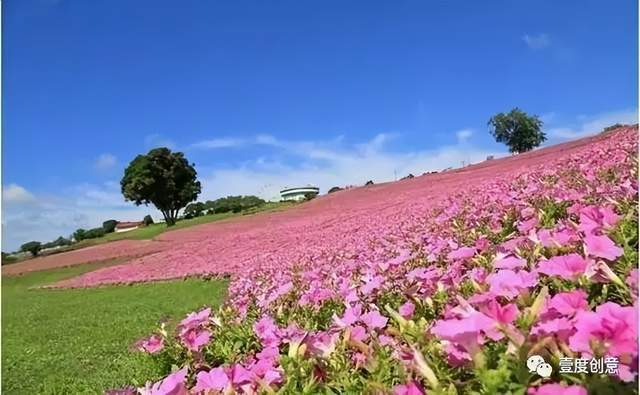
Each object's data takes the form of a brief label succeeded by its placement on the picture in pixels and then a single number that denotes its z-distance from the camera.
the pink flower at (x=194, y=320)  1.72
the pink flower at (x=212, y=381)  1.19
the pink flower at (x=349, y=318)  1.46
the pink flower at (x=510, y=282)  1.15
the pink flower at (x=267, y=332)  1.49
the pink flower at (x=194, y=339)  1.72
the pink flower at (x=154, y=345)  1.81
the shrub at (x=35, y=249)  26.03
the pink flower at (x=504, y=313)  0.99
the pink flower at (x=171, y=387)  1.13
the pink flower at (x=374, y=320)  1.43
